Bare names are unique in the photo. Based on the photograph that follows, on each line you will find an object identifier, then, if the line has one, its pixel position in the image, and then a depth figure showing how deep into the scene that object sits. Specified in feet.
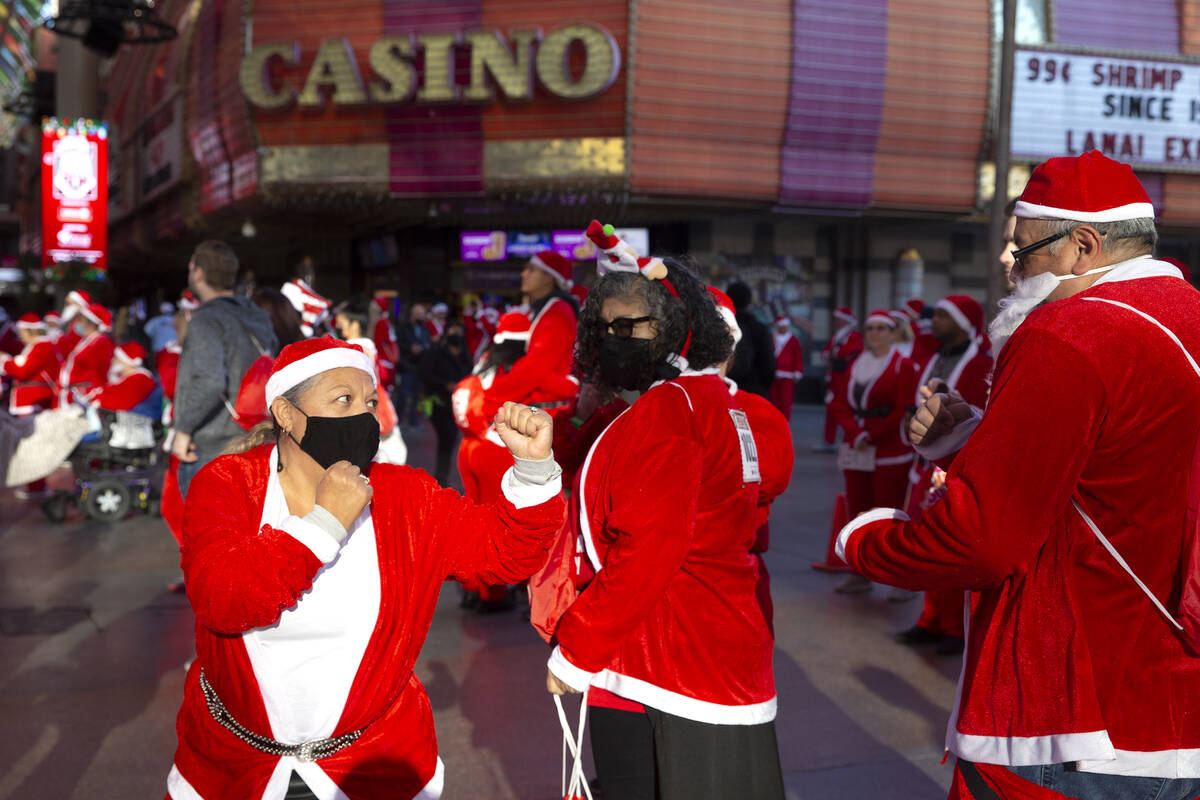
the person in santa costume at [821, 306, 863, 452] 42.96
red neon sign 77.87
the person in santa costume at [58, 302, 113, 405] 30.71
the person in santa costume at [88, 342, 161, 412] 29.14
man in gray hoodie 17.95
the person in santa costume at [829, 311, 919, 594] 22.67
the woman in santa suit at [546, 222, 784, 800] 7.92
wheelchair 29.76
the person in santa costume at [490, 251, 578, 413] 18.83
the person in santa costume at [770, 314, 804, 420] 44.80
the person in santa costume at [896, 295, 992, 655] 18.06
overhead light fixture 57.98
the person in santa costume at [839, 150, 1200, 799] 6.11
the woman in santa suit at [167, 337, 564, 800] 6.91
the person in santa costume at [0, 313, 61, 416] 32.09
